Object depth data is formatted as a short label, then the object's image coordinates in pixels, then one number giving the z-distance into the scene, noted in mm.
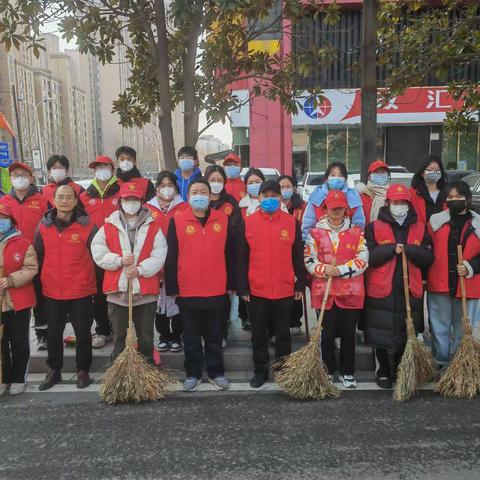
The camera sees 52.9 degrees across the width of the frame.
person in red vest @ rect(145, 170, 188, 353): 4793
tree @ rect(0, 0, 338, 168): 5223
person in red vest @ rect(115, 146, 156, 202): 5207
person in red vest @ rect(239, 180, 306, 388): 4191
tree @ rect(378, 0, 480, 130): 6668
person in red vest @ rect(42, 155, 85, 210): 5299
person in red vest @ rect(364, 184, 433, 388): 4117
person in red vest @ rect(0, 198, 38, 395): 4141
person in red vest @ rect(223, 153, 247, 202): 5785
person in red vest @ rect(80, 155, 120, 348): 5062
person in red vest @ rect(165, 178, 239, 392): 4191
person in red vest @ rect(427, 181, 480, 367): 4199
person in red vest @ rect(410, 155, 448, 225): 4691
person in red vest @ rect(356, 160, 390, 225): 4957
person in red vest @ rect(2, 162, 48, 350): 4984
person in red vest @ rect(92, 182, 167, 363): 4141
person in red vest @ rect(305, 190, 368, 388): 4156
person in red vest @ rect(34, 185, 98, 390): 4258
